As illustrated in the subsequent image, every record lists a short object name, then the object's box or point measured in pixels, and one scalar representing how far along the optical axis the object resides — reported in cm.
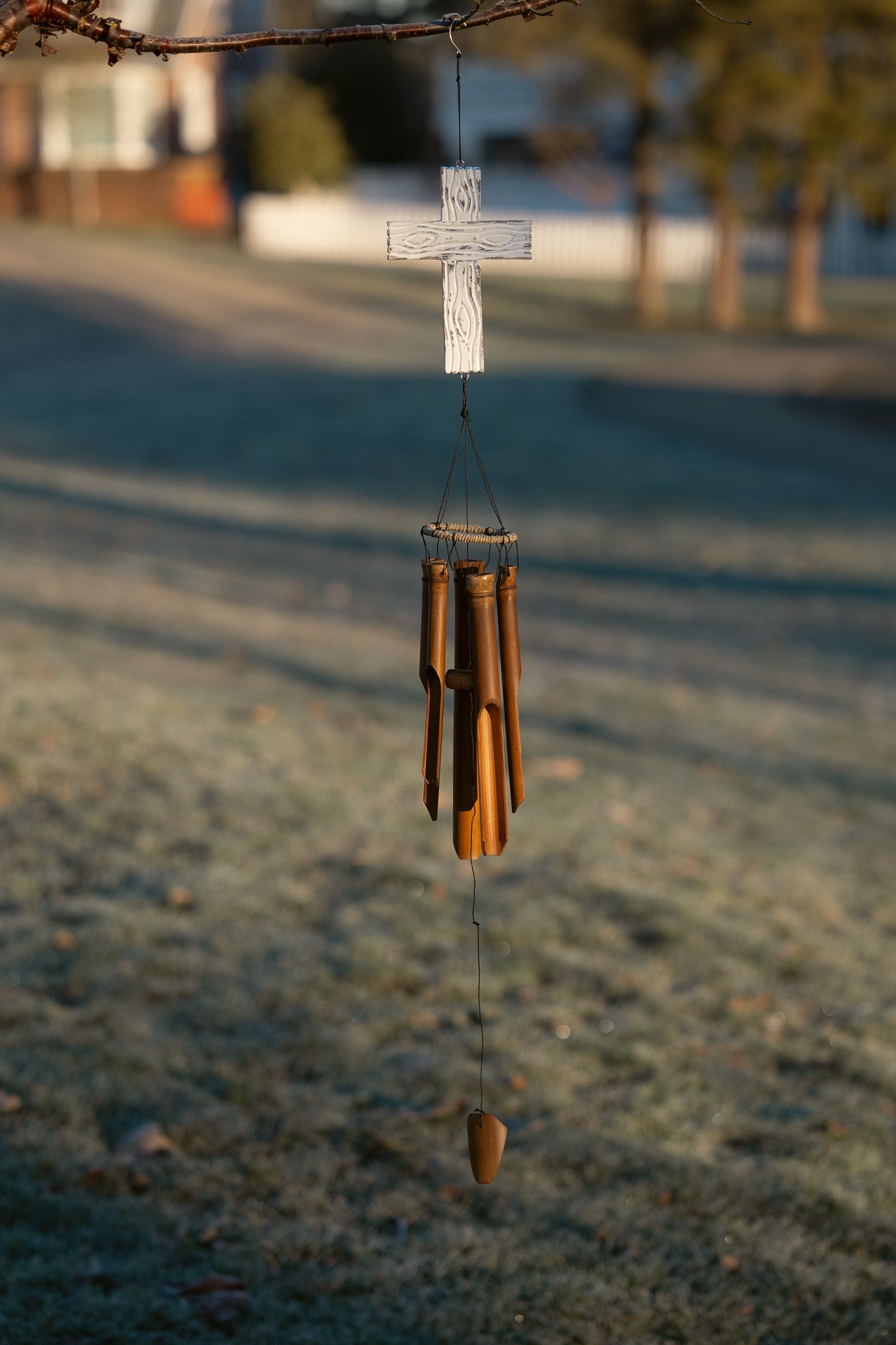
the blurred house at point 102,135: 3897
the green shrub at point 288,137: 3897
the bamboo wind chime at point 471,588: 249
